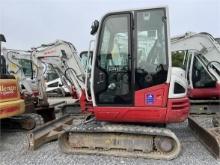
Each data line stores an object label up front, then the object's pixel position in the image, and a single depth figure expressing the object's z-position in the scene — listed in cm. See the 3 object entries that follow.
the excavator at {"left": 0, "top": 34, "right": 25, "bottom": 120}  351
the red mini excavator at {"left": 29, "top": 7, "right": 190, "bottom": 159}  292
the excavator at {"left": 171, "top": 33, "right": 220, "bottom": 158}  440
